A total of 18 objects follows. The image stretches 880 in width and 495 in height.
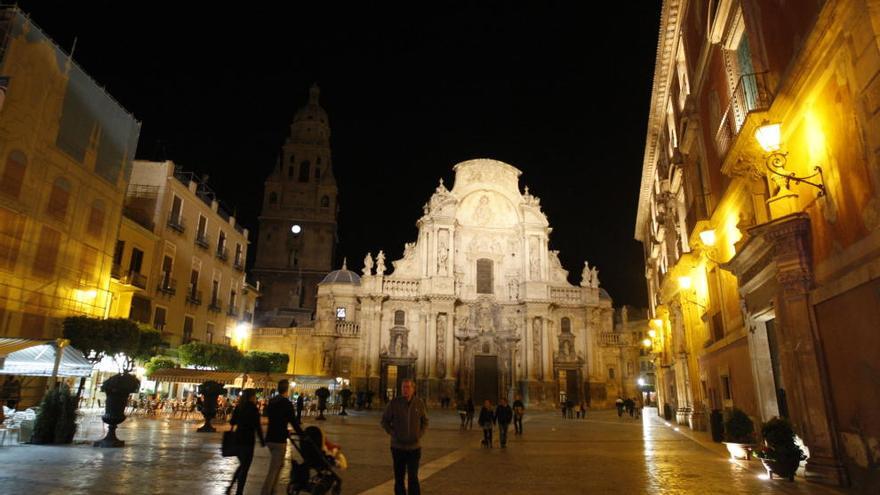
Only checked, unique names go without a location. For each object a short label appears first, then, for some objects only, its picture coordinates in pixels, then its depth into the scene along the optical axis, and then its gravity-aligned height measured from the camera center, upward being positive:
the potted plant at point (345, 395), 28.95 -0.15
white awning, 13.59 +0.72
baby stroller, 6.68 -0.96
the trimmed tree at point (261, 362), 30.89 +1.68
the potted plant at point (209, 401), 17.19 -0.34
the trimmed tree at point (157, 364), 23.52 +1.12
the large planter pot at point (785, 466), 8.44 -1.02
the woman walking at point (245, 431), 7.03 -0.51
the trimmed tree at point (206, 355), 25.69 +1.66
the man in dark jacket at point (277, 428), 6.76 -0.45
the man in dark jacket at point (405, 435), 6.45 -0.50
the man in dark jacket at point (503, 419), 14.71 -0.65
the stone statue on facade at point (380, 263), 40.94 +9.66
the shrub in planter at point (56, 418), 12.39 -0.69
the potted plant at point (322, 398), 24.50 -0.27
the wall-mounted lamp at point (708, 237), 13.30 +3.92
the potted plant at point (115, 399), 12.25 -0.24
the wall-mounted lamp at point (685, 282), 17.70 +3.73
